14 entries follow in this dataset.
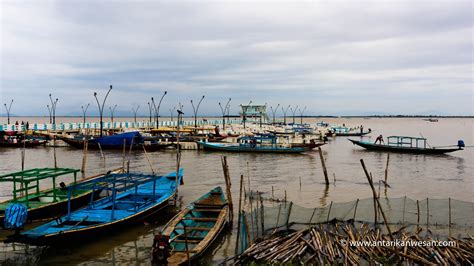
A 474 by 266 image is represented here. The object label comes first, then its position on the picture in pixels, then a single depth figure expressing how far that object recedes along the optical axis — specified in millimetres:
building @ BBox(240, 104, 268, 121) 75000
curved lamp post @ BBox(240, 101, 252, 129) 74688
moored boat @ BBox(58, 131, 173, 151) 33219
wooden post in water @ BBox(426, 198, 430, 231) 10641
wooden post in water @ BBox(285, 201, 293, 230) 10019
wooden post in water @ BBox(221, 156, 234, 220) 10945
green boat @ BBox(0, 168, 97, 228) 11688
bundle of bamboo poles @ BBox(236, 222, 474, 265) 7719
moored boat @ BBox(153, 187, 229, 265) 7914
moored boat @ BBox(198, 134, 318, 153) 32938
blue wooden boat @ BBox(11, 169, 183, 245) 8867
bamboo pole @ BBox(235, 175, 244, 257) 8444
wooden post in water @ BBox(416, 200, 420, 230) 10430
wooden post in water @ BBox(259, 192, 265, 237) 9507
